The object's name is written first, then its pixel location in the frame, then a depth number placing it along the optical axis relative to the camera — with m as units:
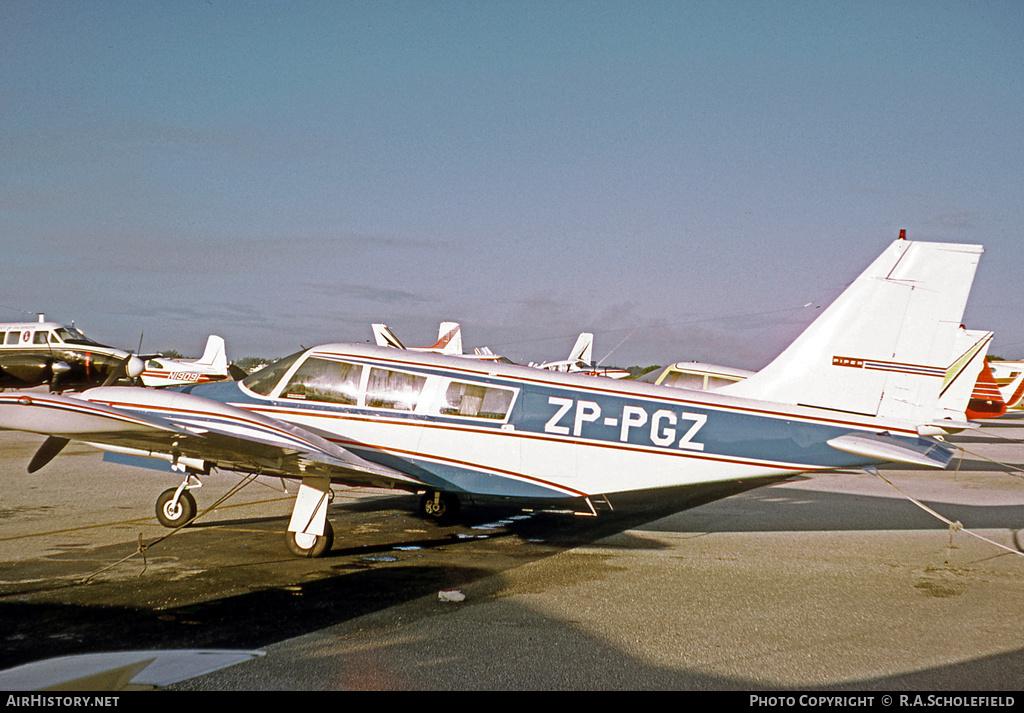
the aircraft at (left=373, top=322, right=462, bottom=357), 33.78
